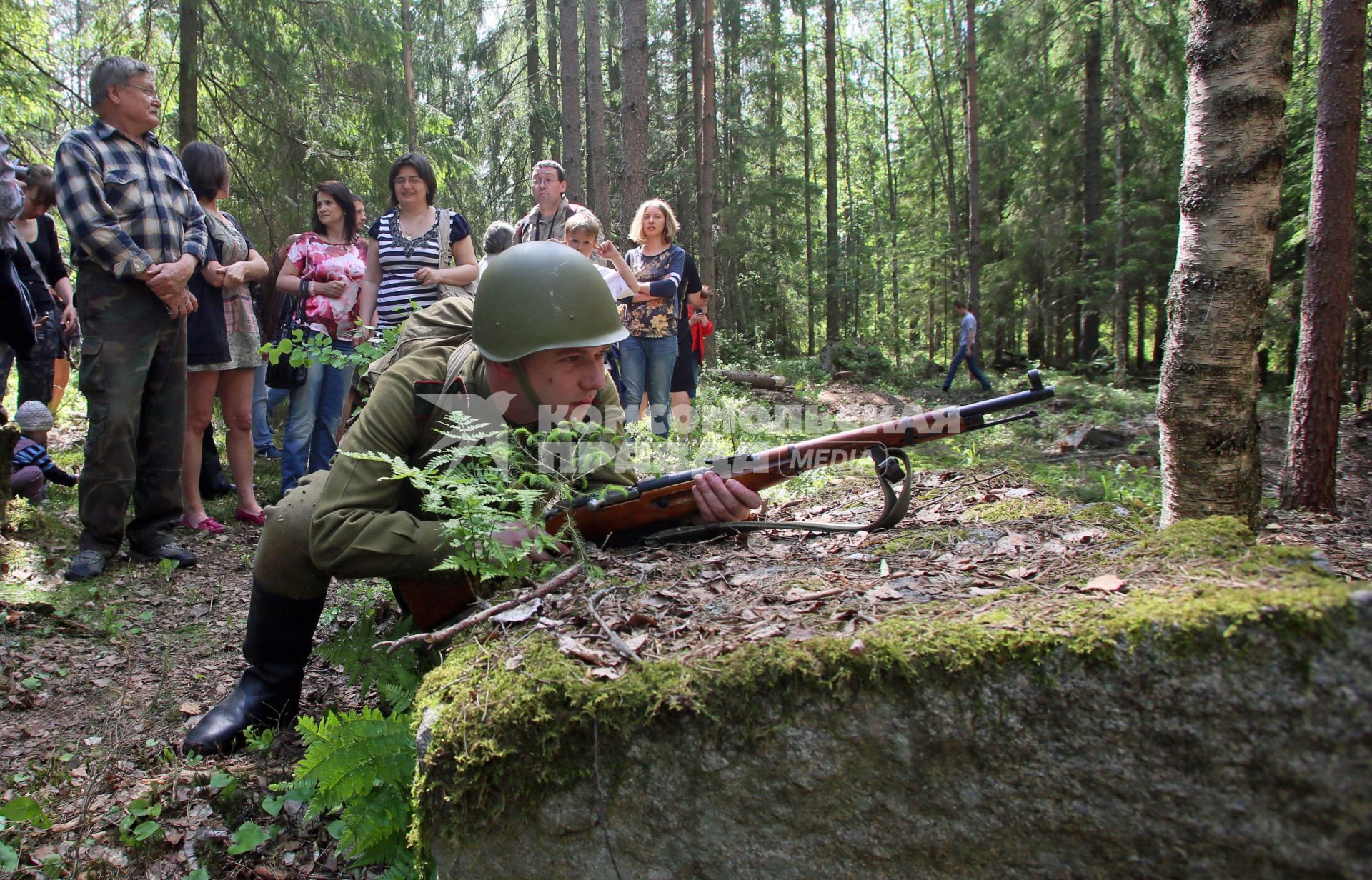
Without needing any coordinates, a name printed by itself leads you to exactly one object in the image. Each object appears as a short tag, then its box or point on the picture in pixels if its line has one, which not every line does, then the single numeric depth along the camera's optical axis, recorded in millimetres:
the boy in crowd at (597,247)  6328
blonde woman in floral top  7086
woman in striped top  5605
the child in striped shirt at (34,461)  5297
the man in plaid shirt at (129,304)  4203
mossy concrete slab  1381
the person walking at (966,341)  18797
